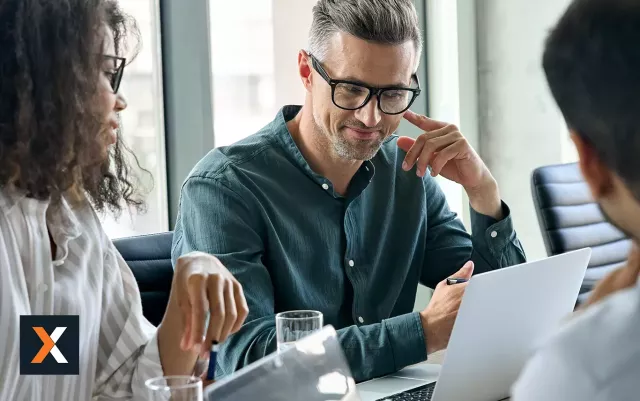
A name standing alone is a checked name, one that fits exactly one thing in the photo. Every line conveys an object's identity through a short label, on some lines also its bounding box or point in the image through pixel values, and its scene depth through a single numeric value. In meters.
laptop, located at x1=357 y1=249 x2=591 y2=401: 1.42
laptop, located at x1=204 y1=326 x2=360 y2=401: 0.96
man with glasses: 1.98
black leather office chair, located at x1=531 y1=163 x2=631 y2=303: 2.69
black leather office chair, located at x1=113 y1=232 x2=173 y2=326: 2.16
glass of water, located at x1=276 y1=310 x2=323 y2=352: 1.54
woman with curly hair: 1.46
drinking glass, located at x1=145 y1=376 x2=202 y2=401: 1.04
